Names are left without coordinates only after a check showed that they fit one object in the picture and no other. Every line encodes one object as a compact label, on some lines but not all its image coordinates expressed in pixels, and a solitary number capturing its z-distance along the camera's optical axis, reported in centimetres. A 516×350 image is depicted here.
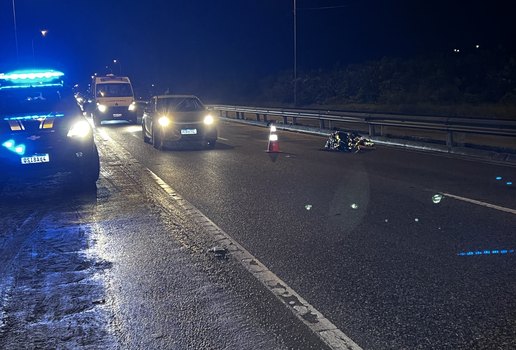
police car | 1030
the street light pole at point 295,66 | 3515
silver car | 1725
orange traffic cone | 1610
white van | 3080
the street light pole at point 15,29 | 4219
